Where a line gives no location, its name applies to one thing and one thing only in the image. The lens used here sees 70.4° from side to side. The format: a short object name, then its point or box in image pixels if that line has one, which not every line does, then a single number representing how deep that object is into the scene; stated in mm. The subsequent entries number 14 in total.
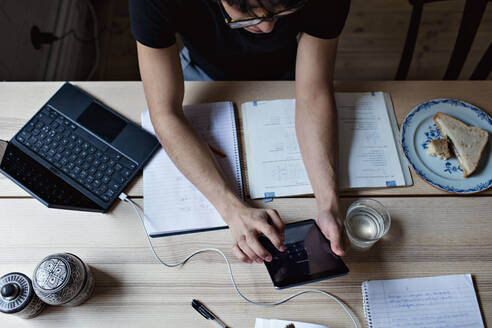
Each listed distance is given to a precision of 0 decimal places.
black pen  762
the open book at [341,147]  885
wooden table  774
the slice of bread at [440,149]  897
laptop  859
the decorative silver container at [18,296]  691
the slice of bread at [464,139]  866
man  792
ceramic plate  874
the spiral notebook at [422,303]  763
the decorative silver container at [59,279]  682
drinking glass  817
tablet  764
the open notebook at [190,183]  845
